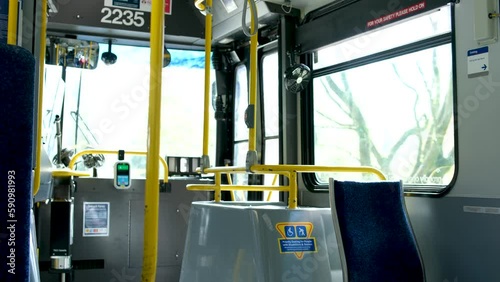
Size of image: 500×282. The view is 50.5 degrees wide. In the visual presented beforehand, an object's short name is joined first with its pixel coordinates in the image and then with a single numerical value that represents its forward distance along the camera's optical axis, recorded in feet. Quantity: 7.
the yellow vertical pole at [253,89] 8.77
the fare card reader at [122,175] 16.10
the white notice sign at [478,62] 10.01
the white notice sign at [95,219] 15.97
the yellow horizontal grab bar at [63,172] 13.04
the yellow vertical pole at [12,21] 4.54
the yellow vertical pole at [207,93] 9.35
